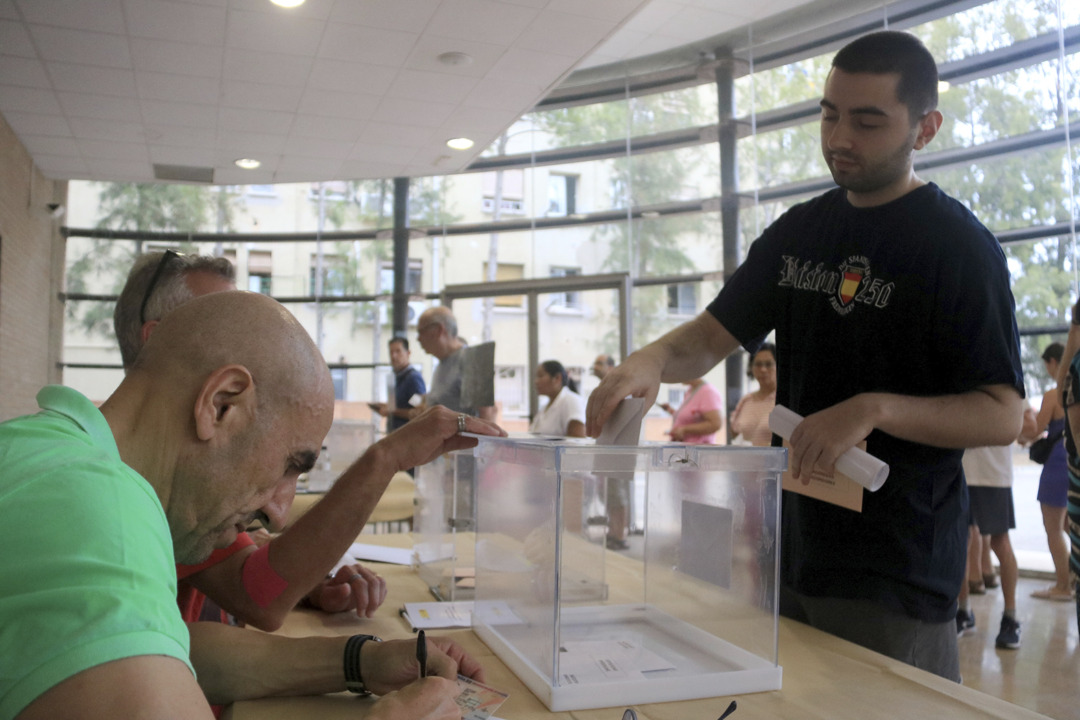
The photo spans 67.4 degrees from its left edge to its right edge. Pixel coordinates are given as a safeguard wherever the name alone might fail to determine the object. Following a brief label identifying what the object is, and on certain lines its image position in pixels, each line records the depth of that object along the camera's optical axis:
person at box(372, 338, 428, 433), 6.17
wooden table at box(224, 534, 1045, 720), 0.94
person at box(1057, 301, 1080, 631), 1.79
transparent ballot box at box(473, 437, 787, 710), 1.00
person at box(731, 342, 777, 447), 4.60
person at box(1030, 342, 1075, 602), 4.58
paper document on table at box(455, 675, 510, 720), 0.92
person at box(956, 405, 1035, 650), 4.64
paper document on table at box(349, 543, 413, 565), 2.00
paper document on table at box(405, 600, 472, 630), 1.36
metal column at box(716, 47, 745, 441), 6.65
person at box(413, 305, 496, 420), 4.70
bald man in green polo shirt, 0.55
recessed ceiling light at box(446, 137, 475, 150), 6.89
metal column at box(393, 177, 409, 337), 8.38
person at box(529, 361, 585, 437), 5.60
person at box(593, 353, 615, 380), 6.89
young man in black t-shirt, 1.21
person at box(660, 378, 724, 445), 5.88
